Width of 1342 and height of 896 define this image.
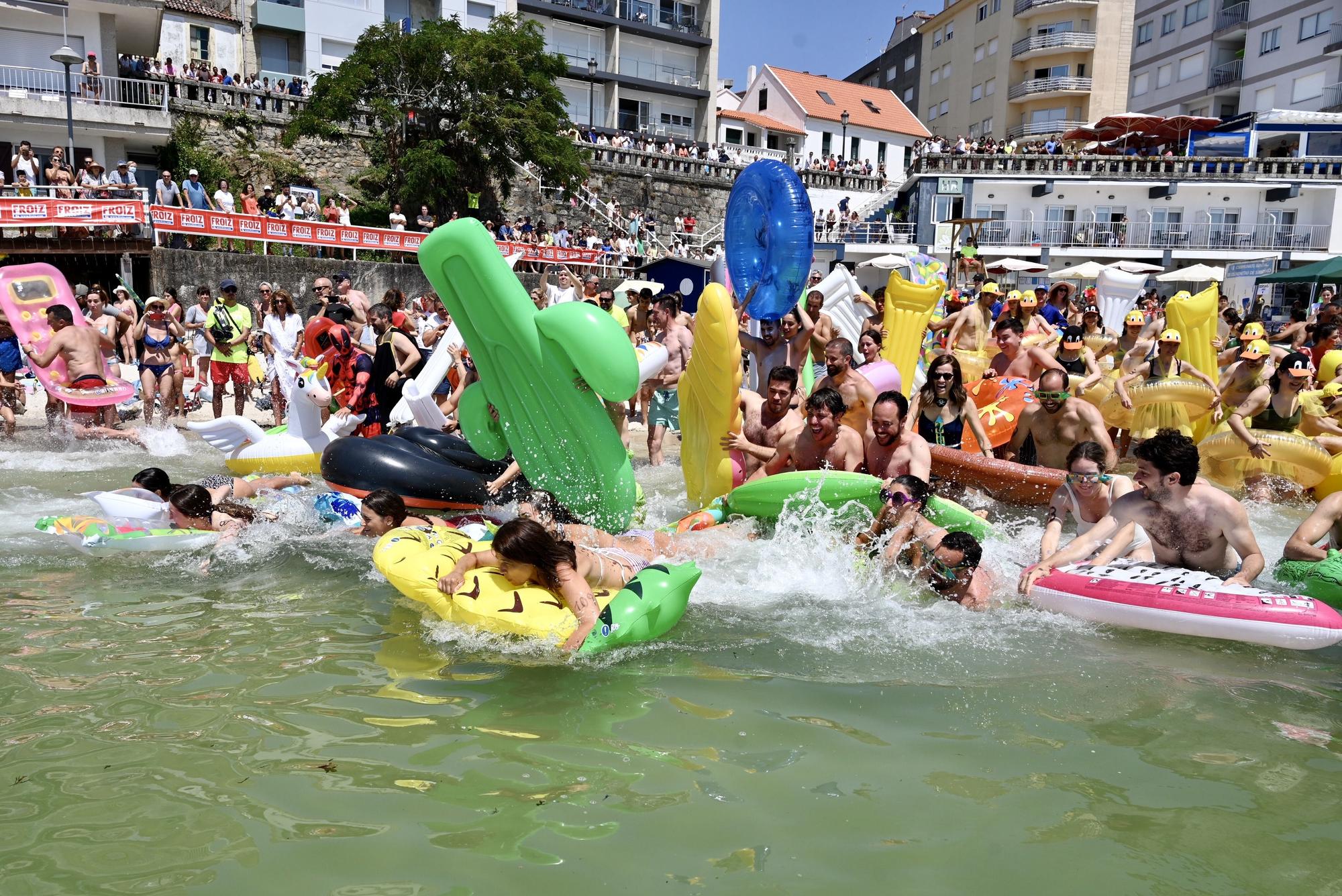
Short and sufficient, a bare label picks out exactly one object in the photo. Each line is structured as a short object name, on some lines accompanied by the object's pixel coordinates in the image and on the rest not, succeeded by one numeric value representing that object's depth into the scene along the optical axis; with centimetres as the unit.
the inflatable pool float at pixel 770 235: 710
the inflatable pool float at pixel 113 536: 556
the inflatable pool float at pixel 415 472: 657
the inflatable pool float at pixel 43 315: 891
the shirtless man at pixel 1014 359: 776
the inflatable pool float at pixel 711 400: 612
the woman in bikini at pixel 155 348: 1039
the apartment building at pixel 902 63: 5059
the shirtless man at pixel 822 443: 602
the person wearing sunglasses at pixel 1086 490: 548
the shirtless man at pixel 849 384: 706
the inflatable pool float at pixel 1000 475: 641
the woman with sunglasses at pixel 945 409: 691
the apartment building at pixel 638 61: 3753
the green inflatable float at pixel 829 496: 541
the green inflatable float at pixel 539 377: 523
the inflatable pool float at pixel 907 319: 908
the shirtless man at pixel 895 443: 593
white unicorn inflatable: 785
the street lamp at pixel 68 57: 1579
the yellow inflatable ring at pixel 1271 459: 673
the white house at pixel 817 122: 4041
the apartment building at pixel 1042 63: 4116
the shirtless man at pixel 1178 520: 460
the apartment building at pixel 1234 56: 3350
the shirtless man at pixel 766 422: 643
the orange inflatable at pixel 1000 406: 748
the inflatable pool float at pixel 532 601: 423
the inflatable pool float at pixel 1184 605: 428
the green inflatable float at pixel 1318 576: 465
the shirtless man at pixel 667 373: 907
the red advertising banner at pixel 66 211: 1443
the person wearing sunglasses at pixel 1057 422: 667
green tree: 2412
